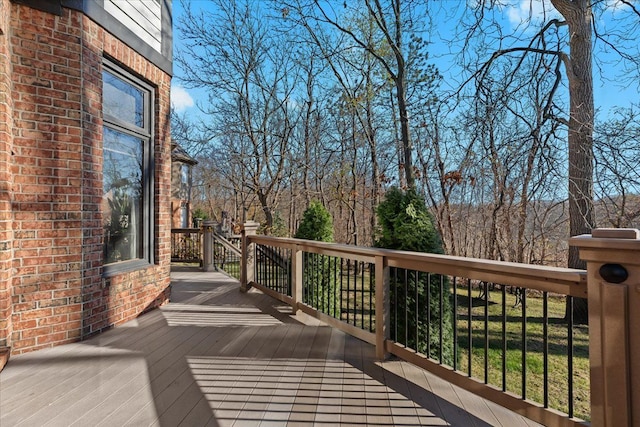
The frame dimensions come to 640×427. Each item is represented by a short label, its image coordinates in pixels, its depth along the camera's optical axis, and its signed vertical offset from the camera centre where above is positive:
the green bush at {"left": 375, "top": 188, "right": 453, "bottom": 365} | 3.17 -0.33
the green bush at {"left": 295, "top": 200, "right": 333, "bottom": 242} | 5.54 -0.17
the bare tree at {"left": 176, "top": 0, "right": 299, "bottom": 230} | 10.33 +4.59
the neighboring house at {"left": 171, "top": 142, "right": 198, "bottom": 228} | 12.09 +1.31
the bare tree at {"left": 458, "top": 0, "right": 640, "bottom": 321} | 4.62 +2.54
